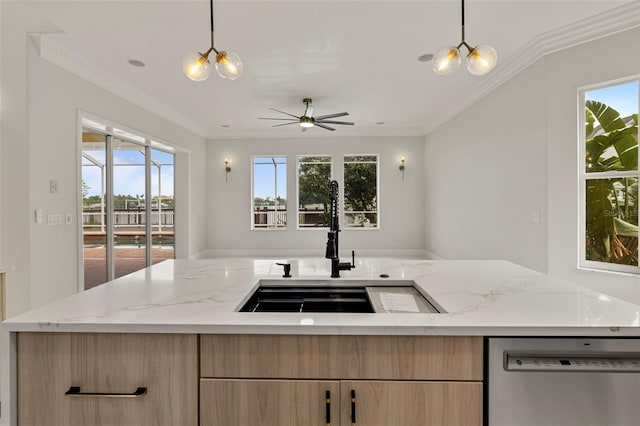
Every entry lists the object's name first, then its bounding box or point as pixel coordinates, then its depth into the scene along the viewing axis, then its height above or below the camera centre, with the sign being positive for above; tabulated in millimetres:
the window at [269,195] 7520 +397
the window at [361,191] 7414 +473
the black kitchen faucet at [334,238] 1625 -134
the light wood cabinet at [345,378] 977 -511
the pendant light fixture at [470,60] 1763 +846
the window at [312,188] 7477 +551
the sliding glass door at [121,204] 4074 +118
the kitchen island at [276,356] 975 -444
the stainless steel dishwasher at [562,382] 952 -507
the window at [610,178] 2896 +306
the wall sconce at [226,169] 7418 +987
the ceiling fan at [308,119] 4992 +1450
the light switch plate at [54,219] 3270 -64
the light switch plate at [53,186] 3299 +275
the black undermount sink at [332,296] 1405 -390
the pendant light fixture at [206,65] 1855 +857
